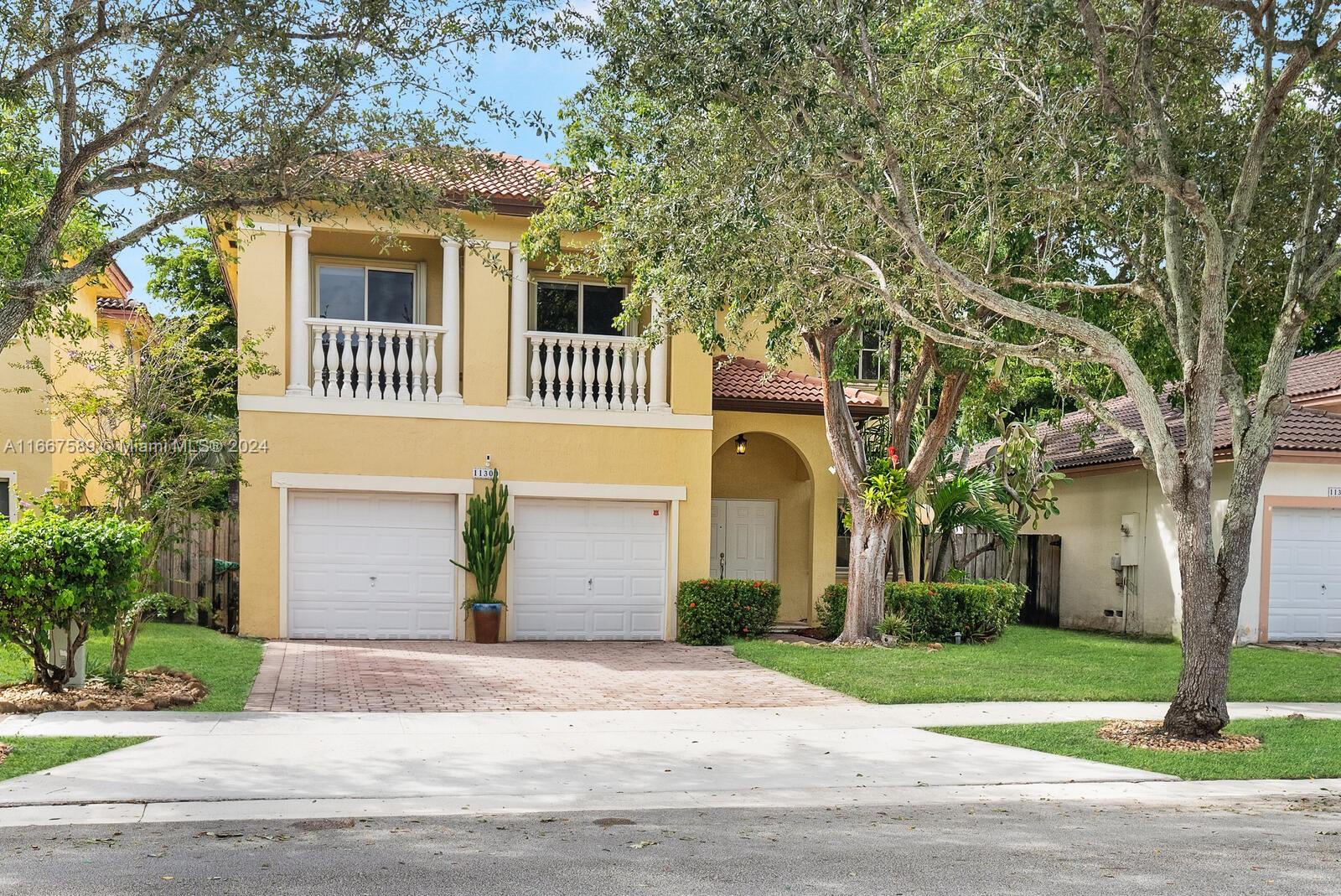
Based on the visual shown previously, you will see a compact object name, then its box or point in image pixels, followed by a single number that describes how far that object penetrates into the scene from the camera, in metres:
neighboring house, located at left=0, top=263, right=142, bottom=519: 18.22
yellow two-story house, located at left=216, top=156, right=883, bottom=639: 16.05
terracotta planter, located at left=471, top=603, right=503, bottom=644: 16.27
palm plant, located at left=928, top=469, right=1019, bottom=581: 17.88
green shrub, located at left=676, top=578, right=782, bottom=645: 16.67
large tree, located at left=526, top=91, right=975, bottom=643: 10.88
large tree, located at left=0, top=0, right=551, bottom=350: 9.00
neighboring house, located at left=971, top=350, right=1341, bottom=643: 18.12
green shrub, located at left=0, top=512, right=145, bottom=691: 9.86
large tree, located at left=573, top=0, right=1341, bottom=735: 9.52
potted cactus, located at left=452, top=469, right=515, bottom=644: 16.28
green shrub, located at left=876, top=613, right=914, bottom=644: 16.58
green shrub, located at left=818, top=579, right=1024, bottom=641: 16.83
